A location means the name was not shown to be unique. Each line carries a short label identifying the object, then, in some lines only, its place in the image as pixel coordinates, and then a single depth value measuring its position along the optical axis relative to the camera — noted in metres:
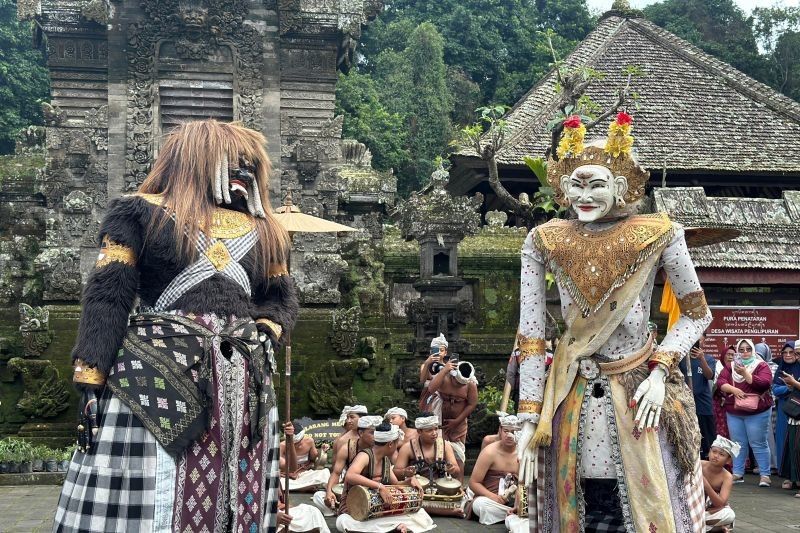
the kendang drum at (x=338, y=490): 9.17
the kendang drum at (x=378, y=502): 8.34
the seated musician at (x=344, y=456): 9.04
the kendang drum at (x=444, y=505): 9.27
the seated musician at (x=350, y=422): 9.41
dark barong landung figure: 4.21
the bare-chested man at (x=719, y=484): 7.88
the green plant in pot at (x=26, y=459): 10.78
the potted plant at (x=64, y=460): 10.89
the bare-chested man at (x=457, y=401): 10.66
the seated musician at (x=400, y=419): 9.66
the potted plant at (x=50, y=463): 10.87
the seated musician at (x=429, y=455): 9.58
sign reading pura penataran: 13.85
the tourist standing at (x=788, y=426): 10.82
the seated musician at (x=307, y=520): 8.10
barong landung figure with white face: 4.37
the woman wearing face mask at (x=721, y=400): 11.64
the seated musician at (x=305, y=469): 10.44
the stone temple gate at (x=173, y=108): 16.17
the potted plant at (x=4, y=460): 10.78
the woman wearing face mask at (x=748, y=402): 11.22
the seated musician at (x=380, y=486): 8.34
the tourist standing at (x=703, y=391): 11.35
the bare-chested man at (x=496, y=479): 8.73
